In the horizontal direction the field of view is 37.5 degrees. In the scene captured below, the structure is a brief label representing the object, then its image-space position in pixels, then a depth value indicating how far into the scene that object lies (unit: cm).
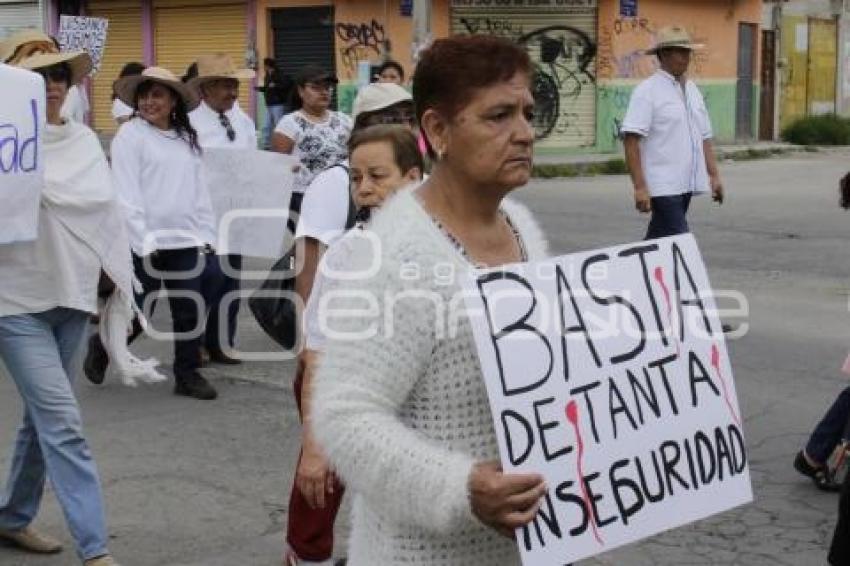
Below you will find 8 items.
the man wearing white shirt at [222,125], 786
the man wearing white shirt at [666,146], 827
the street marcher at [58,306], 420
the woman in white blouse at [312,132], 819
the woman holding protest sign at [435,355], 217
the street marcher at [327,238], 321
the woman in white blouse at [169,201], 669
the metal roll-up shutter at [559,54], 2556
